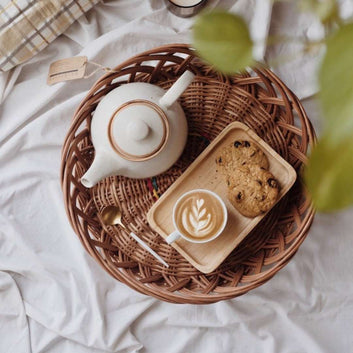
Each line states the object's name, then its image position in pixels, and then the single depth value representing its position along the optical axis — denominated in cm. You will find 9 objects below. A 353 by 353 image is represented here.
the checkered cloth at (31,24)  91
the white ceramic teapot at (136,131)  75
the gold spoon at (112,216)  92
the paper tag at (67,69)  93
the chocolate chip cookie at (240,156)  86
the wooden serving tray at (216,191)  85
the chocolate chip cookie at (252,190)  82
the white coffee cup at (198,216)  83
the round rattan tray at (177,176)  84
